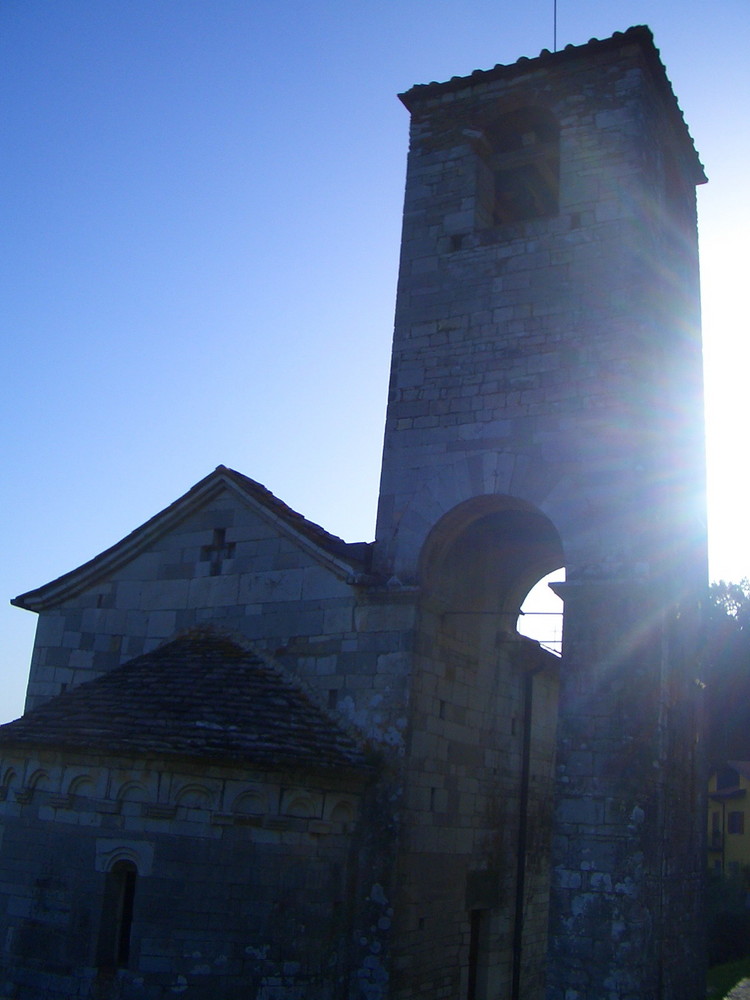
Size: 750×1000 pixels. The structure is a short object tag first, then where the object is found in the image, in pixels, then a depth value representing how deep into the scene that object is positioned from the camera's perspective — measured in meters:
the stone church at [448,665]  7.92
